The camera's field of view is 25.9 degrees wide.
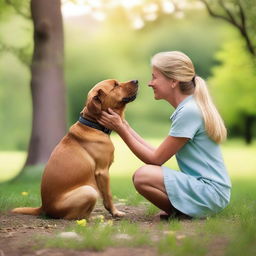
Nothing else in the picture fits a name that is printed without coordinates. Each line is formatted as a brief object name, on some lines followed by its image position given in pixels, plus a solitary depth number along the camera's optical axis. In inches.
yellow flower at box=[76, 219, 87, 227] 198.1
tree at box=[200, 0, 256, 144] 494.3
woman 207.3
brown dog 213.8
